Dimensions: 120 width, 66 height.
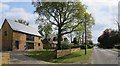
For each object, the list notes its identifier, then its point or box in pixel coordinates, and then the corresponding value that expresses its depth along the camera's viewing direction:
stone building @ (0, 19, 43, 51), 16.34
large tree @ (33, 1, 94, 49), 14.75
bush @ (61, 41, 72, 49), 15.32
